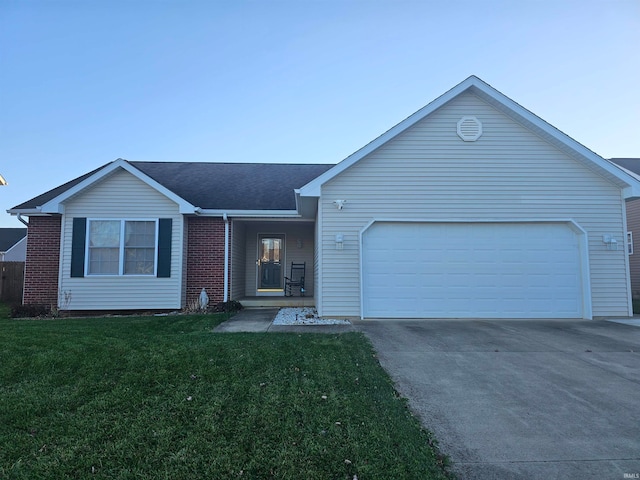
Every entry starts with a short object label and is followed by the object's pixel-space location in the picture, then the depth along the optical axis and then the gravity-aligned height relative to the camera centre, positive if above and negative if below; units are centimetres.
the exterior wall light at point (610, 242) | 831 +54
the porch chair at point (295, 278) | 1250 -58
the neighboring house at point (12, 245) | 2997 +161
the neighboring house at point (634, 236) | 1466 +127
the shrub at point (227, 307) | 964 -130
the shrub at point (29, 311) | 903 -134
